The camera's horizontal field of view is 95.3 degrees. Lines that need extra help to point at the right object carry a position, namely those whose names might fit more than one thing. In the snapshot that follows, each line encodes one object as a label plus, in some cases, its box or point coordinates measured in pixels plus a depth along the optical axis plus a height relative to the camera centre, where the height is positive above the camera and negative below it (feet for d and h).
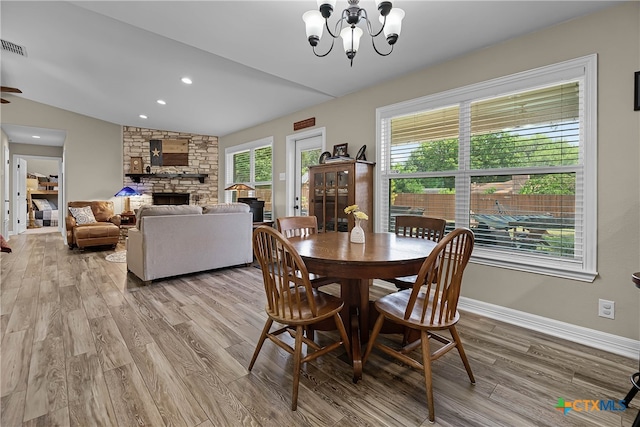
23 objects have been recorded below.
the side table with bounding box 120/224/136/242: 21.72 -1.60
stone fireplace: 22.86 +3.03
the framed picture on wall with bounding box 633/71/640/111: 6.63 +2.65
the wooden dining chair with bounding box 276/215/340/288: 7.79 -0.52
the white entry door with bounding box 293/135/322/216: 15.81 +2.46
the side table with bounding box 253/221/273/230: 16.98 -0.79
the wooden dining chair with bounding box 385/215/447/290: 7.40 -0.54
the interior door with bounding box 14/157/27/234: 25.16 +1.41
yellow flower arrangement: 6.85 -0.13
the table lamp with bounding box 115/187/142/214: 21.84 +1.23
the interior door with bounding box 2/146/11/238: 21.63 +0.99
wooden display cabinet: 11.60 +0.74
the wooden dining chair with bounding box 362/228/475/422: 4.74 -1.82
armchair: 17.60 -1.22
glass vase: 7.14 -0.63
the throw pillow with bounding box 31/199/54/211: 30.81 +0.47
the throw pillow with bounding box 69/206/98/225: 18.99 -0.37
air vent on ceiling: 12.49 +7.09
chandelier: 5.59 +3.87
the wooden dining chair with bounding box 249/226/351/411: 4.99 -1.67
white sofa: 11.53 -1.30
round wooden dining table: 5.28 -0.95
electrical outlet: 7.02 -2.40
